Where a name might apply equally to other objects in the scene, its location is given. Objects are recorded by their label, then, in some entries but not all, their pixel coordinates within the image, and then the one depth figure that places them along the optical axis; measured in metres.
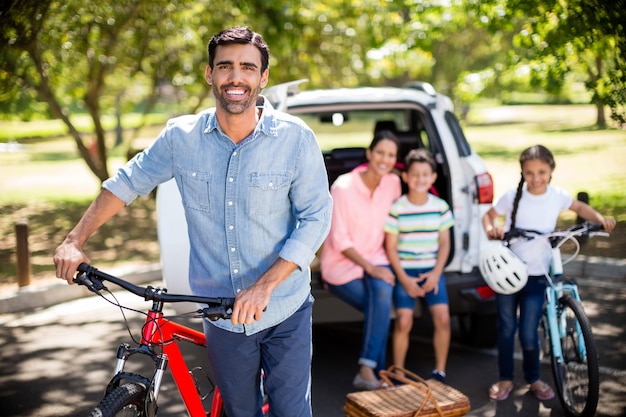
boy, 5.17
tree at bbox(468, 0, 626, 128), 5.06
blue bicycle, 4.51
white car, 5.27
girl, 4.83
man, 2.83
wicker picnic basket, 4.14
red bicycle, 2.75
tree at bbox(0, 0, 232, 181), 9.98
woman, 5.08
